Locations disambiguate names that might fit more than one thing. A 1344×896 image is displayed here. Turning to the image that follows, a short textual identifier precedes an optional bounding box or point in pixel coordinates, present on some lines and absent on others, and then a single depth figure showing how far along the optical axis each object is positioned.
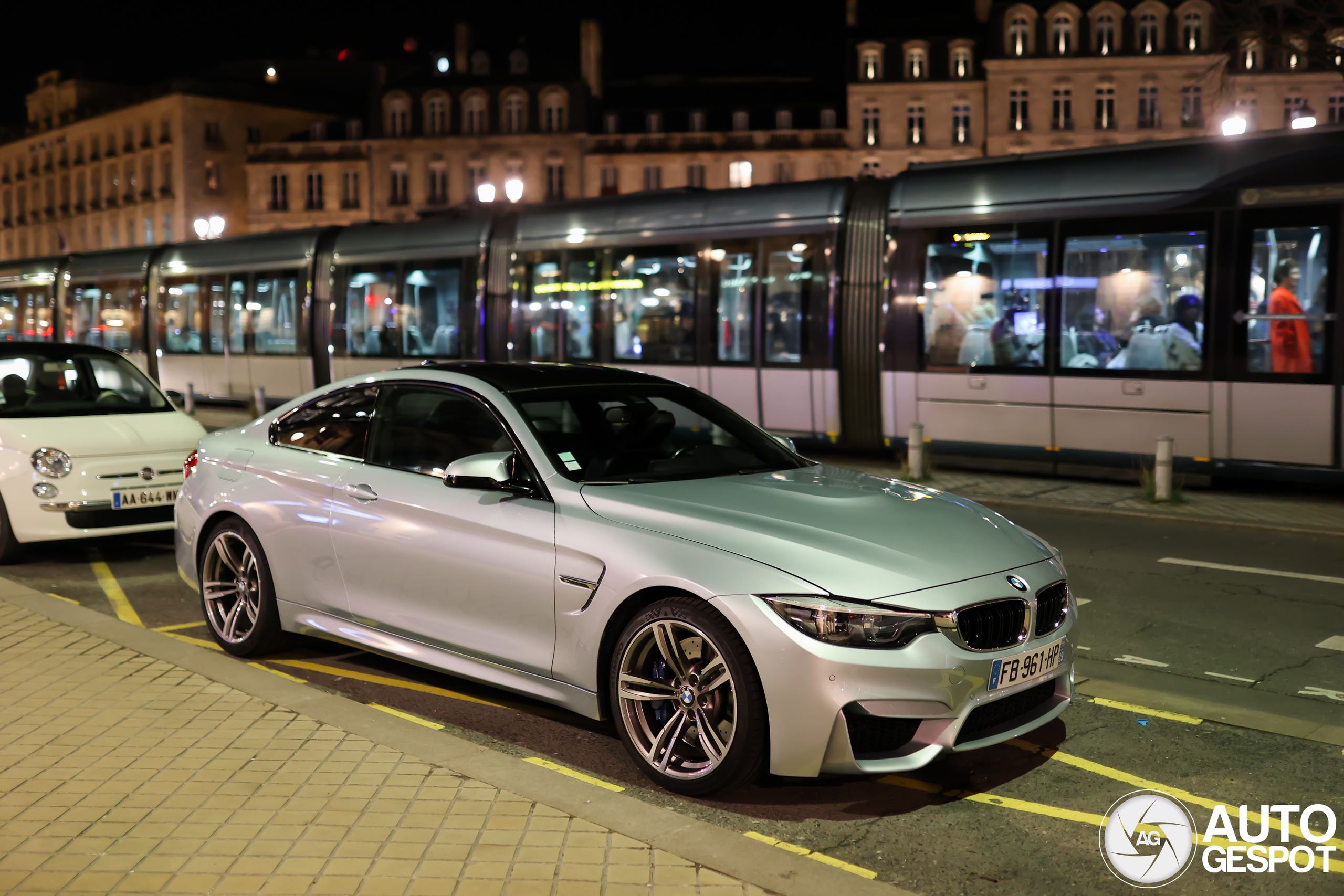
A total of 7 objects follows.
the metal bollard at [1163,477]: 11.52
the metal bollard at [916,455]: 13.23
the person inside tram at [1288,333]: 11.91
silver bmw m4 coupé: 4.17
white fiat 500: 8.96
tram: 12.04
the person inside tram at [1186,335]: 12.54
